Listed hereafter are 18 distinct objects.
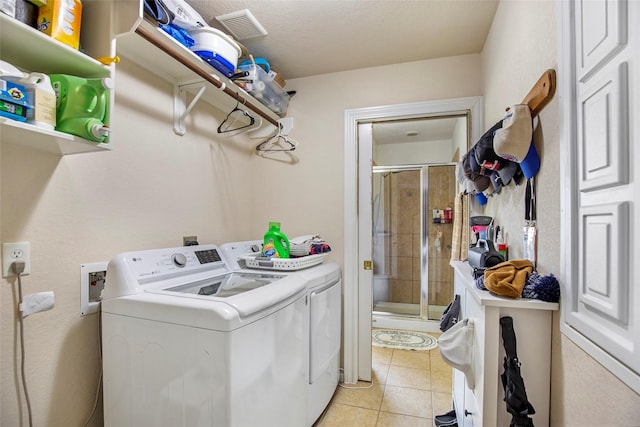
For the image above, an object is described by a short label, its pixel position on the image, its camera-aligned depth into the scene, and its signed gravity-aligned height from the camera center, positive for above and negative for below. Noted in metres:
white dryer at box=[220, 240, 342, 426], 1.68 -0.65
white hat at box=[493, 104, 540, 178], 1.07 +0.27
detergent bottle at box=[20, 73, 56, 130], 0.88 +0.33
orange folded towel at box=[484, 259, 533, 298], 0.96 -0.20
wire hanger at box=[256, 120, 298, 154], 2.42 +0.58
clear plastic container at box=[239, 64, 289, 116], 1.89 +0.86
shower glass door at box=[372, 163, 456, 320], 3.80 -0.31
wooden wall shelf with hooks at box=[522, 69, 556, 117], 0.95 +0.42
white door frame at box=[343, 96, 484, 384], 2.28 -0.17
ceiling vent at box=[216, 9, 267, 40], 1.67 +1.10
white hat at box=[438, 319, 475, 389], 1.16 -0.52
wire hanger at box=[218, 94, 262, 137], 2.10 +0.68
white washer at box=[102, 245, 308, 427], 1.02 -0.50
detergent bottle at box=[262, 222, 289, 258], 1.89 -0.19
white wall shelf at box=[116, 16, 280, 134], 1.28 +0.76
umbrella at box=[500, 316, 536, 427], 0.87 -0.50
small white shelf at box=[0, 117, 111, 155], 0.86 +0.24
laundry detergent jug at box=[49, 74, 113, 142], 0.96 +0.34
